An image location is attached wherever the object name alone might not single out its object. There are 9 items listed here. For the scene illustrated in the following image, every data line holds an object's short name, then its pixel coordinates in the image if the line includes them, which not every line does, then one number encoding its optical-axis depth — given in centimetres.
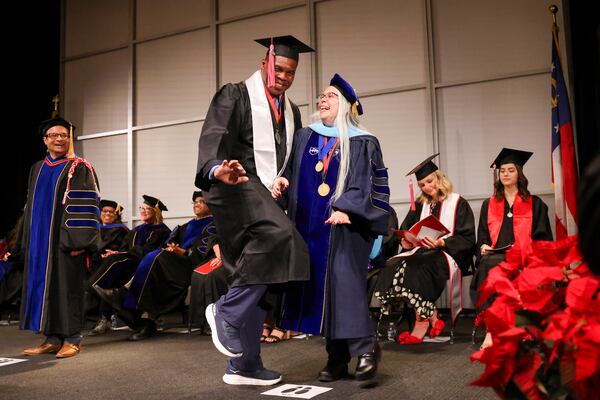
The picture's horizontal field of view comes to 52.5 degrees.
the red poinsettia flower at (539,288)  129
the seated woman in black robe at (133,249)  541
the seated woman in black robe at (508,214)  449
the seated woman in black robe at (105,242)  555
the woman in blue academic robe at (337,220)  288
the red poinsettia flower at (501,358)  126
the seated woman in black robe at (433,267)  432
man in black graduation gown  274
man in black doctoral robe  411
